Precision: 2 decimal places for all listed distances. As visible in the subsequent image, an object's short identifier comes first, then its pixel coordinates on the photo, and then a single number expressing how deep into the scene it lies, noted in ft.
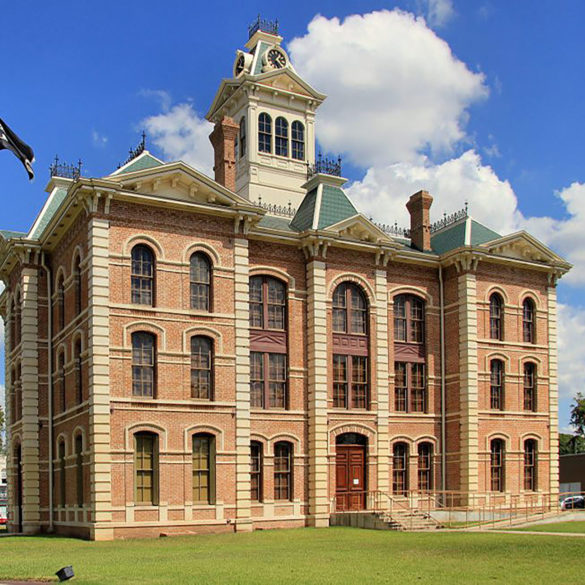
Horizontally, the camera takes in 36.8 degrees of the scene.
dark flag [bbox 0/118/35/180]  63.77
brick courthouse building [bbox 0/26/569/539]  104.63
